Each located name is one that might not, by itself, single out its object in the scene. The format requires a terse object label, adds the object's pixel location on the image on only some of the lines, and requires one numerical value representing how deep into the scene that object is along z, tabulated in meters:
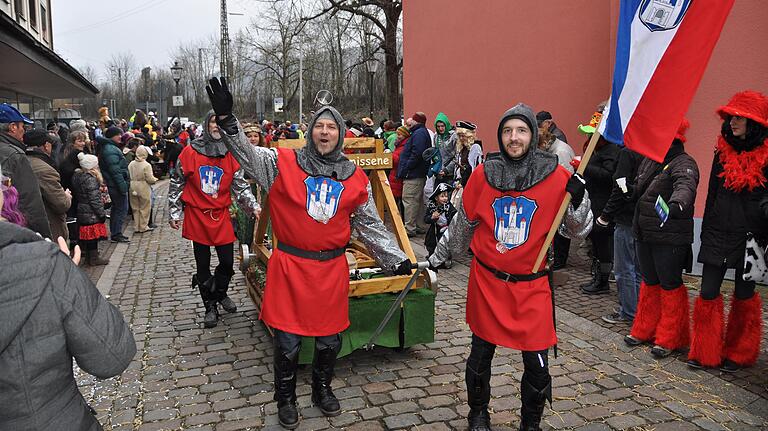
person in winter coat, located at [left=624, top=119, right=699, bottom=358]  4.91
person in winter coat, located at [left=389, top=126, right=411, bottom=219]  11.02
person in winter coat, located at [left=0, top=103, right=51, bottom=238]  4.09
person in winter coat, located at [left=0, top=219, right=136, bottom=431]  1.81
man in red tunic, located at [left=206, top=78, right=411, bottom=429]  3.83
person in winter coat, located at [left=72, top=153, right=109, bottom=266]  8.53
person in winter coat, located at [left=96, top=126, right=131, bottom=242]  10.16
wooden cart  4.80
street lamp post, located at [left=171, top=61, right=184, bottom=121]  28.08
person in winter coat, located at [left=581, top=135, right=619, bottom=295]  6.66
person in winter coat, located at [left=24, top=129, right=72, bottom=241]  6.62
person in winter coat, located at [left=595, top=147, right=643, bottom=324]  5.90
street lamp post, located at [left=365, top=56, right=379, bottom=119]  21.05
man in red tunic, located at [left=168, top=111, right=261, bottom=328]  5.73
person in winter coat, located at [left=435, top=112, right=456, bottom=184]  8.25
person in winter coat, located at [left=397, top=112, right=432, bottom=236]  10.43
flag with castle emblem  3.15
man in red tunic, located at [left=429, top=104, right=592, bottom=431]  3.45
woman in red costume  4.41
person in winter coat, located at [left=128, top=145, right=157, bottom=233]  11.21
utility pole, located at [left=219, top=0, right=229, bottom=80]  36.94
